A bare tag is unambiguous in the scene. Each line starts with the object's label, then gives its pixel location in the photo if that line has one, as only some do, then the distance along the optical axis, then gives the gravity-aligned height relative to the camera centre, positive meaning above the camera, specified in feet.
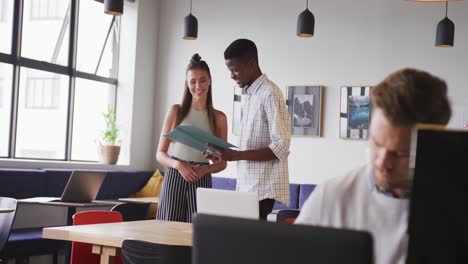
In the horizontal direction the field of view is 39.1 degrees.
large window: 21.90 +1.98
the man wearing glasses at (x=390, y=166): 4.03 -0.13
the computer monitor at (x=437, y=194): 3.61 -0.25
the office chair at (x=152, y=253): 7.30 -1.34
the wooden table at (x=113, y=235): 8.41 -1.35
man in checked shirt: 9.75 +0.06
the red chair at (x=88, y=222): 10.68 -1.59
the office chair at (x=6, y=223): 12.81 -1.85
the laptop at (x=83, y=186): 16.87 -1.42
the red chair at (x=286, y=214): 16.64 -1.85
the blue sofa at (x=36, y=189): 17.31 -1.89
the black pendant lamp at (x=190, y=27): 22.77 +3.78
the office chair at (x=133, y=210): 14.99 -1.79
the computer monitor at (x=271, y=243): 3.54 -0.59
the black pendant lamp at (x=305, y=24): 21.20 +3.80
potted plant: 24.79 -0.46
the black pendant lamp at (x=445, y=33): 20.24 +3.56
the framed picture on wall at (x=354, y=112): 23.31 +1.15
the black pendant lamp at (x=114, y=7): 16.47 +3.15
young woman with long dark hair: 10.92 -0.32
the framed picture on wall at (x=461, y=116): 21.90 +1.09
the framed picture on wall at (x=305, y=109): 24.21 +1.23
